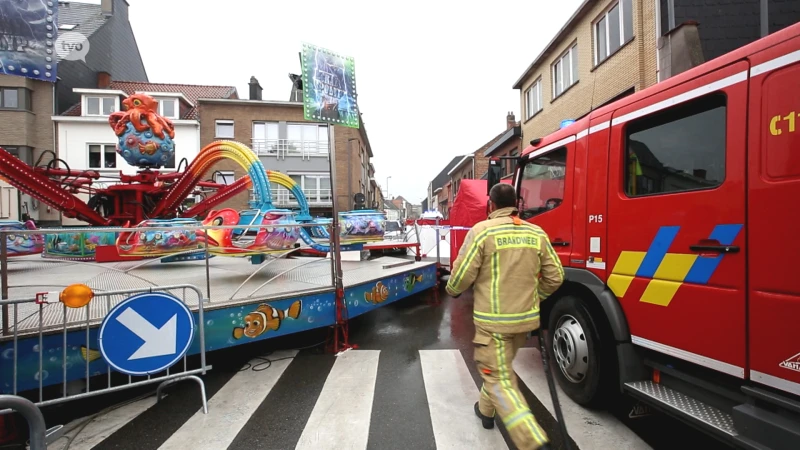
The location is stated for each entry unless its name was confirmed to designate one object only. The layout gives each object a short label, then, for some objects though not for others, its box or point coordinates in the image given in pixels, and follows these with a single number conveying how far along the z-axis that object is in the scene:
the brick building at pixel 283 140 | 24.34
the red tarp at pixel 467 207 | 9.56
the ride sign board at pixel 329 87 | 4.32
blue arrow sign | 2.87
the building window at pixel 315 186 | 26.33
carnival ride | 5.60
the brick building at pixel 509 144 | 18.60
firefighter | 2.49
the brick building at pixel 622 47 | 6.79
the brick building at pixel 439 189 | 57.84
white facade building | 21.91
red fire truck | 1.89
